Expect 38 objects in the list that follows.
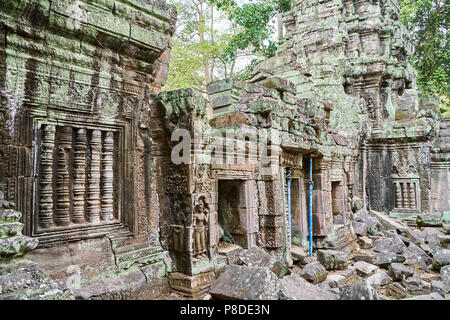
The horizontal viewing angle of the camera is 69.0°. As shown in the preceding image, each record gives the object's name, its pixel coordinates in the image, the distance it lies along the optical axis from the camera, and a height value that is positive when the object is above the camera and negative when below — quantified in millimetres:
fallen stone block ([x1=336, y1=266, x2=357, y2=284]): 5777 -1800
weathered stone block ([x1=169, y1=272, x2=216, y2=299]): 3865 -1296
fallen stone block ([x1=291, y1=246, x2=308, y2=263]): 6301 -1556
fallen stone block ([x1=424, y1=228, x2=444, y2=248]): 8609 -1785
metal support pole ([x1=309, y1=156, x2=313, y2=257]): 6984 -599
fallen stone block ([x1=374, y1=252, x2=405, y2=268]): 6410 -1689
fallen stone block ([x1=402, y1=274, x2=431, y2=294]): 5095 -1815
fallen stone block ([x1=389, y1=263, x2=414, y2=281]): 5625 -1713
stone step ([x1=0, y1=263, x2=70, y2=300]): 2359 -782
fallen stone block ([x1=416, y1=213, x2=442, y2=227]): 10711 -1551
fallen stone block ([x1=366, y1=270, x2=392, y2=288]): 5449 -1787
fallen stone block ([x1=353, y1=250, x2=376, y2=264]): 6702 -1744
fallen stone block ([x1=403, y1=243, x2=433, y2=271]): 6718 -1797
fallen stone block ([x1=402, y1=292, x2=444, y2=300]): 3926 -1504
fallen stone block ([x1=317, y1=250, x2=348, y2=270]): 6105 -1612
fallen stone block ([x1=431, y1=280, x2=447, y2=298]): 4835 -1717
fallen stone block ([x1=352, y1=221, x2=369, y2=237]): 9133 -1521
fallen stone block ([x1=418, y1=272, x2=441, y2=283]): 5919 -1926
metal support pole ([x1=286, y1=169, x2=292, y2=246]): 6422 -35
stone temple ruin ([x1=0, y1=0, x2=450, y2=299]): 3029 +83
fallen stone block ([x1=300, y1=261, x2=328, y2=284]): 5242 -1604
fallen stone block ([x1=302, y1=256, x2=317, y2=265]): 6277 -1667
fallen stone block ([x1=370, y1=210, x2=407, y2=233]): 9672 -1541
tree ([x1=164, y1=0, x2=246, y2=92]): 16234 +6347
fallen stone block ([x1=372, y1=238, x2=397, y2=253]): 7565 -1680
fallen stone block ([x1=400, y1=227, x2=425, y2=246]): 8547 -1749
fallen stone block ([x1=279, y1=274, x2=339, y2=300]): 3631 -1353
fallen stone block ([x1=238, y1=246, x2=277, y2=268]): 4677 -1203
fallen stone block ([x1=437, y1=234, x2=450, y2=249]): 7875 -1671
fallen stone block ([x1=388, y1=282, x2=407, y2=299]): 5050 -1840
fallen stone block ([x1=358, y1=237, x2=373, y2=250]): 8370 -1781
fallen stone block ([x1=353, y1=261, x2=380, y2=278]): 6078 -1784
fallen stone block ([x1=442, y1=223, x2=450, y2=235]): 9277 -1601
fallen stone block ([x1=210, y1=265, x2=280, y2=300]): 3426 -1201
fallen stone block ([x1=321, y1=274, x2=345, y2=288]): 5309 -1759
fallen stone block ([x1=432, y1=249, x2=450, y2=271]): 6319 -1680
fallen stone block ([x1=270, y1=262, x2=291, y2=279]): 4570 -1328
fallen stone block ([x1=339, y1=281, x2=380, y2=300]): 3262 -1203
